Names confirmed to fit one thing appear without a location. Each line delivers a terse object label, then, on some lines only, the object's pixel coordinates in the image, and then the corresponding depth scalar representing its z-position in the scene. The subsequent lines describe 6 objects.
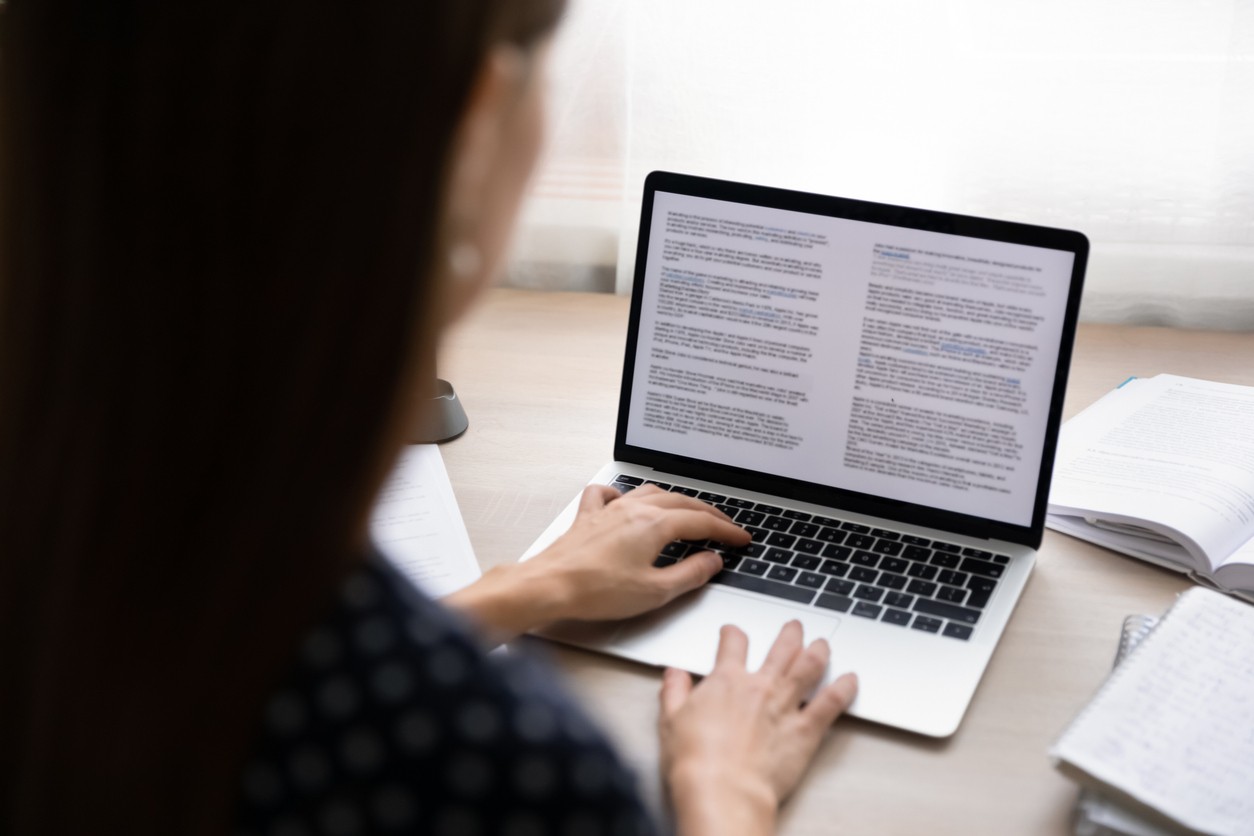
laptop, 0.85
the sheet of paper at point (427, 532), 0.92
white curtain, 1.29
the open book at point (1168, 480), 0.91
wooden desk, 0.70
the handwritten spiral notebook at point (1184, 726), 0.65
